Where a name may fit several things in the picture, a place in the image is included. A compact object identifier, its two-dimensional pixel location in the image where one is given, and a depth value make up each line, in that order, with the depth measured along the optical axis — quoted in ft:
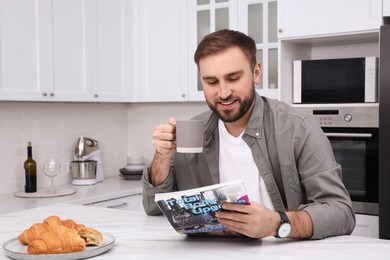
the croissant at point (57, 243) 4.23
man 5.57
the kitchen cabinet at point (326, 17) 9.20
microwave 9.32
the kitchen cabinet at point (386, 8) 9.00
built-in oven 9.31
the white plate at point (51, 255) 4.20
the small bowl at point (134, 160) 13.58
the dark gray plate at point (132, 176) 13.23
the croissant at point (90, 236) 4.54
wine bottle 11.12
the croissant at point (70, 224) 4.64
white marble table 4.37
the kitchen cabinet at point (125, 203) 11.13
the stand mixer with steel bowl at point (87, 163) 12.25
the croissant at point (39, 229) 4.45
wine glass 11.06
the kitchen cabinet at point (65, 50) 10.09
